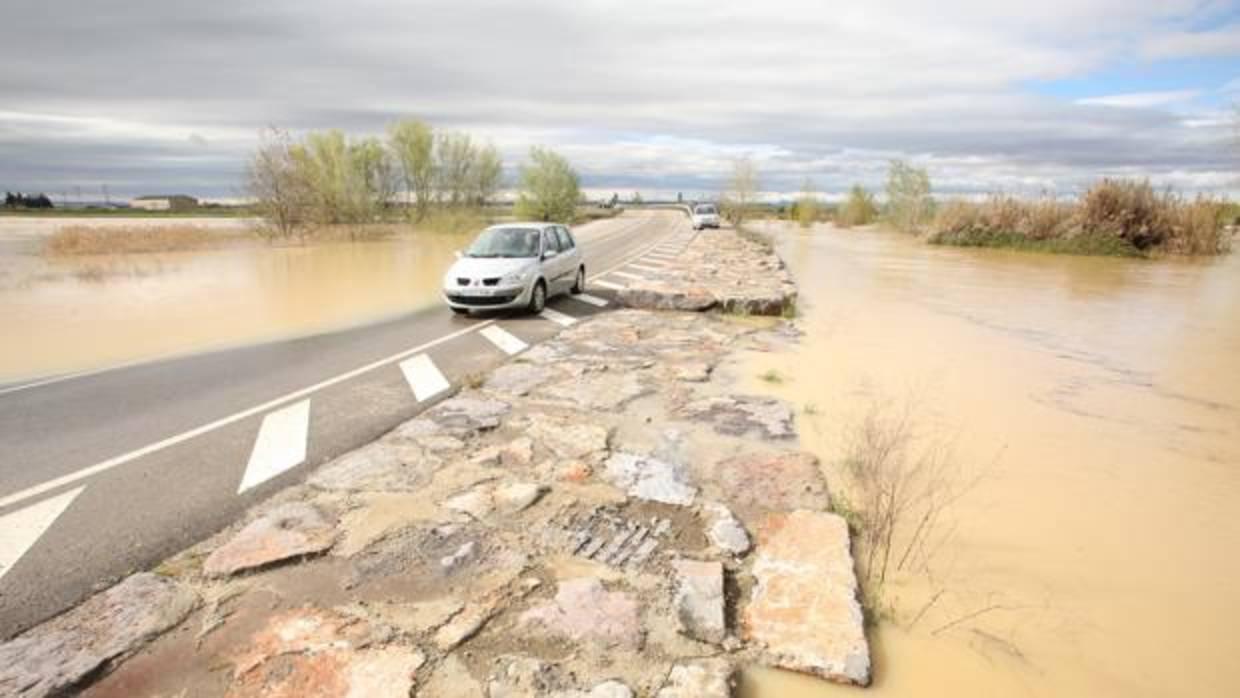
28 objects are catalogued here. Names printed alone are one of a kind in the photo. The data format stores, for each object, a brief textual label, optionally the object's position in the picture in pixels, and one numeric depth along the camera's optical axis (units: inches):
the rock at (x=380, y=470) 184.5
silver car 450.3
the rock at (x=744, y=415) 234.4
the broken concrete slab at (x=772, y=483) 174.7
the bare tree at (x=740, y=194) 1851.6
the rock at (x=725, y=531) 152.9
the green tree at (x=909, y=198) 1654.8
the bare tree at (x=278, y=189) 1230.9
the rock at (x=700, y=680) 105.7
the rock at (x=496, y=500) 169.6
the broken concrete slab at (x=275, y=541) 144.5
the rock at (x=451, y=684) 106.7
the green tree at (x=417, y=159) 1756.9
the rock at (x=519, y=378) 281.4
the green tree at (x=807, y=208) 2305.6
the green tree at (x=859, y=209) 2157.2
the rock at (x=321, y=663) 106.6
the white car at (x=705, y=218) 1734.7
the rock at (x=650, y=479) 179.0
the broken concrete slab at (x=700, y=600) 122.3
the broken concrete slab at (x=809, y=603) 115.8
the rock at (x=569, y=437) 210.1
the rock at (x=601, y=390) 263.4
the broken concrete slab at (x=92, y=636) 108.7
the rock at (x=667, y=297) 483.8
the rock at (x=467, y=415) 231.9
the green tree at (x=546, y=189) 2106.3
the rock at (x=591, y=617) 120.7
